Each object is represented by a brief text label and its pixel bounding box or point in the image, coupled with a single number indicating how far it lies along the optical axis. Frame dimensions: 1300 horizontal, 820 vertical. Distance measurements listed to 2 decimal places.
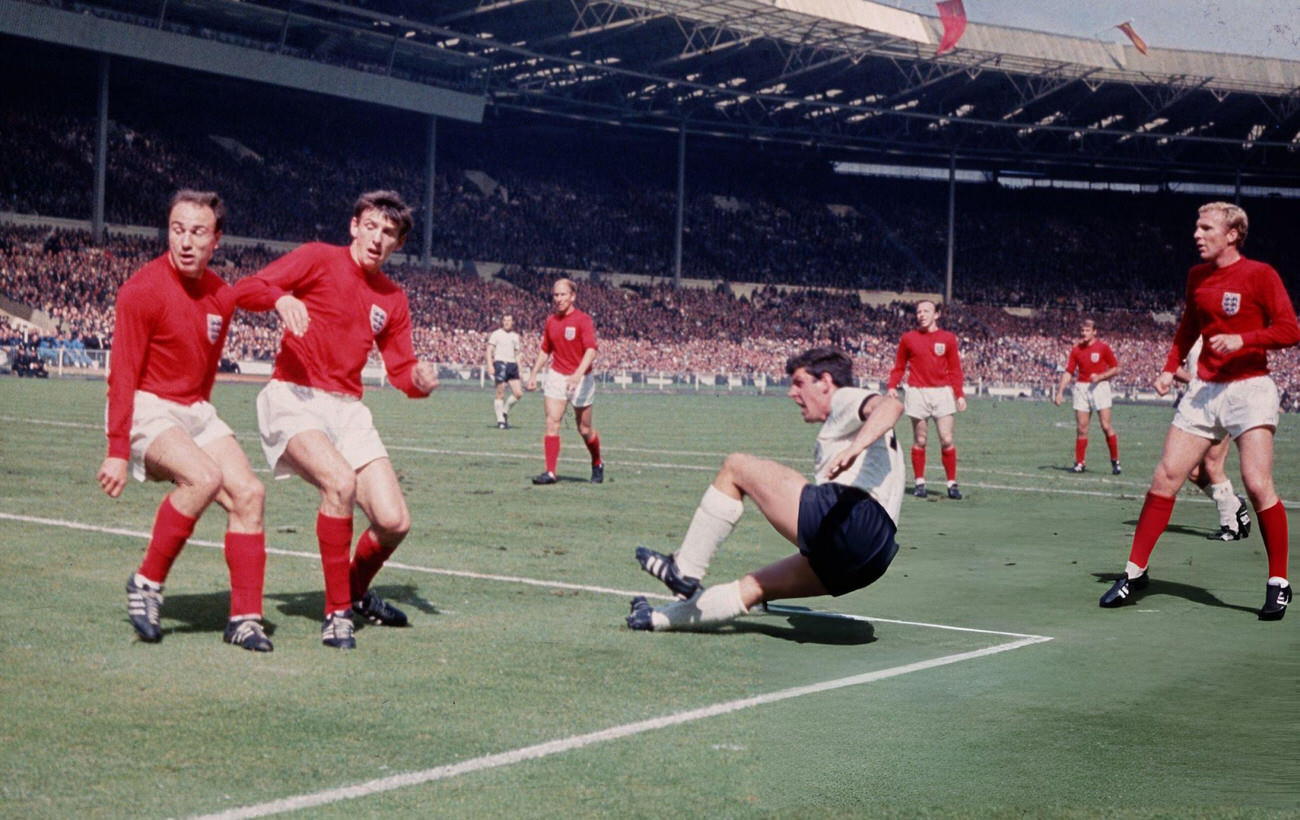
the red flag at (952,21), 57.09
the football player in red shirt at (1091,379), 20.02
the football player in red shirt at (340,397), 6.72
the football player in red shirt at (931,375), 16.06
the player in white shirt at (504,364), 25.58
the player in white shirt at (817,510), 6.66
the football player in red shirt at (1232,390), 8.17
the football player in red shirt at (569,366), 15.89
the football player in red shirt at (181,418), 6.43
